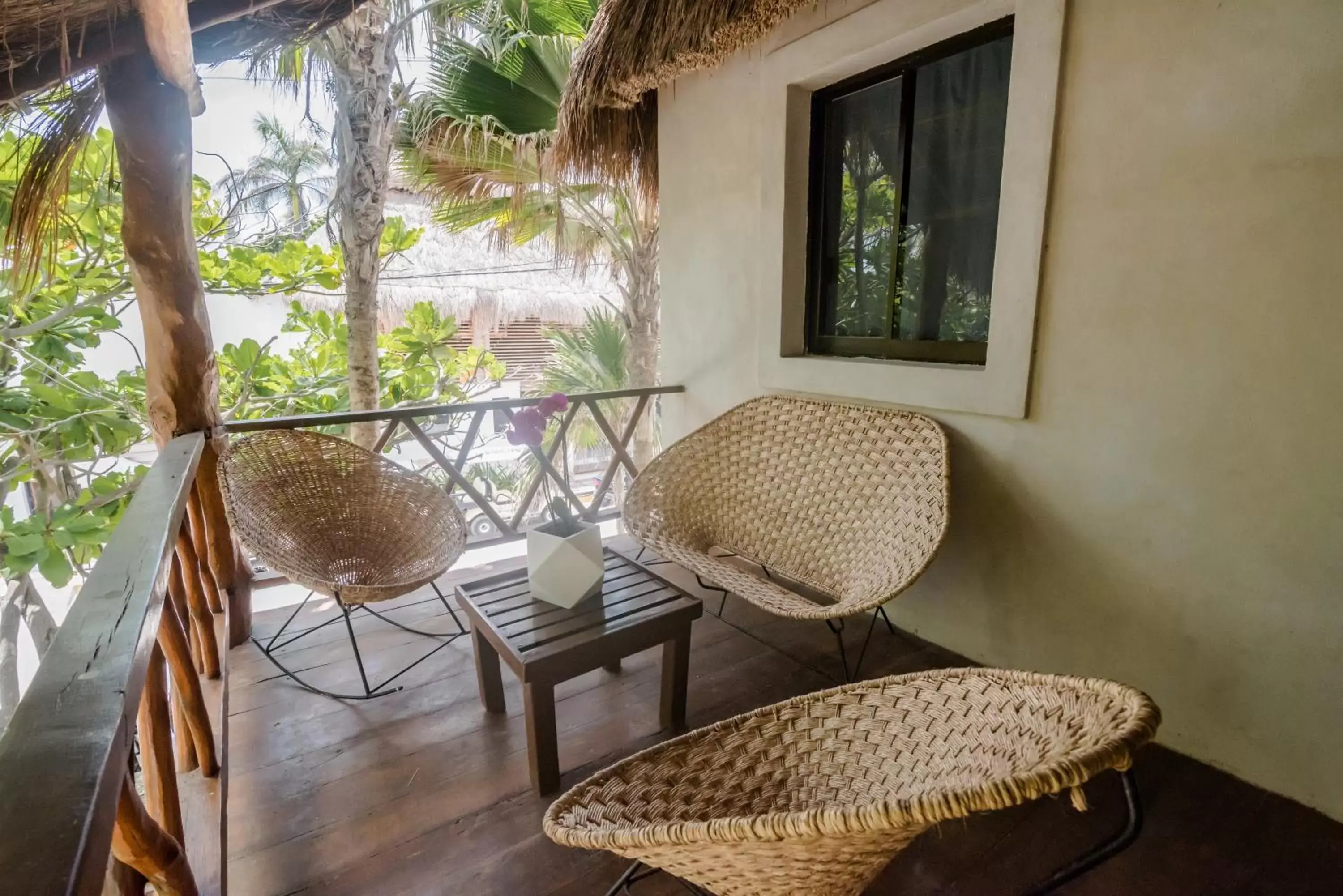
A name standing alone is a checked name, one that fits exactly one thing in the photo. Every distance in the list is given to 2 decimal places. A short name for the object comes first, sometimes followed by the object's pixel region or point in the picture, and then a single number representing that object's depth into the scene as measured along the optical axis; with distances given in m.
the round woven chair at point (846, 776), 0.71
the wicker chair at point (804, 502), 1.88
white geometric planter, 1.68
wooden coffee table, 1.50
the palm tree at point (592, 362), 4.63
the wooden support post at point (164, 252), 1.84
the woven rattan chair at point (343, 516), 2.00
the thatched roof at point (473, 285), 7.20
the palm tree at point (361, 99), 3.43
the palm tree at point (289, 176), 9.21
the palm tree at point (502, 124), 3.13
